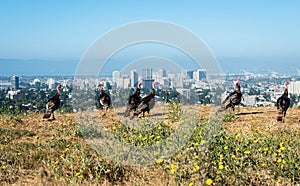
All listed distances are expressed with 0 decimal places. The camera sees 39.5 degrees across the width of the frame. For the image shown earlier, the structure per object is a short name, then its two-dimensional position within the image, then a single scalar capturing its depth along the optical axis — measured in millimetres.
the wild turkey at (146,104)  12125
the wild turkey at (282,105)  11560
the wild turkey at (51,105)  12836
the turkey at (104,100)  12938
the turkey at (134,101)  12312
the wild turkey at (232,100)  12891
